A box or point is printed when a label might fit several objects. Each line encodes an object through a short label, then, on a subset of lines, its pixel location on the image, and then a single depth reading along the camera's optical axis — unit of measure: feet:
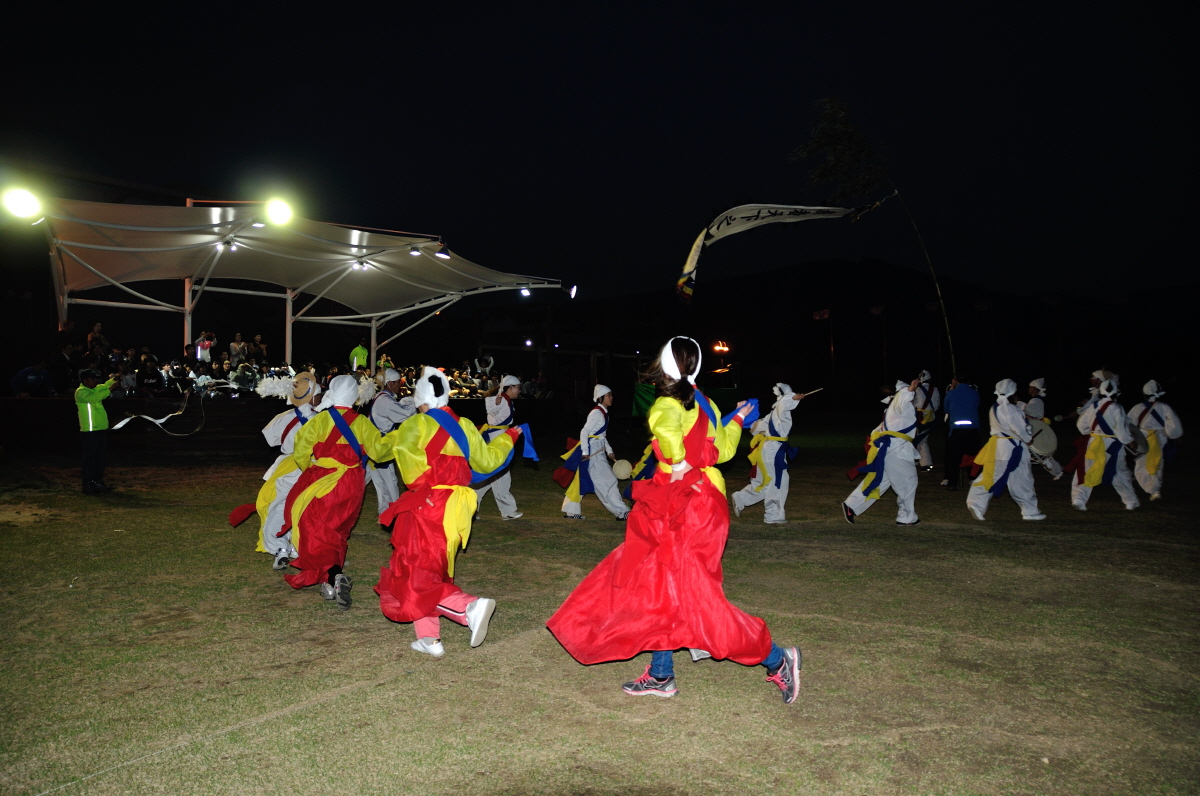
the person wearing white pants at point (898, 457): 26.23
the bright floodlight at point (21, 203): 31.04
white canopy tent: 40.19
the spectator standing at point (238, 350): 53.60
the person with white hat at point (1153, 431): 32.14
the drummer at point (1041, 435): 37.37
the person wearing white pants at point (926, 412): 43.60
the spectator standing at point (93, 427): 31.76
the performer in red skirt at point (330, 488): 16.72
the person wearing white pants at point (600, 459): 27.66
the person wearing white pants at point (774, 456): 26.96
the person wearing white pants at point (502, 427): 28.40
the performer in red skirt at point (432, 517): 13.85
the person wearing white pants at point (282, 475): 18.92
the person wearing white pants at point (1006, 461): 27.25
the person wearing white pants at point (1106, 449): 29.63
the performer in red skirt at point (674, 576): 11.49
